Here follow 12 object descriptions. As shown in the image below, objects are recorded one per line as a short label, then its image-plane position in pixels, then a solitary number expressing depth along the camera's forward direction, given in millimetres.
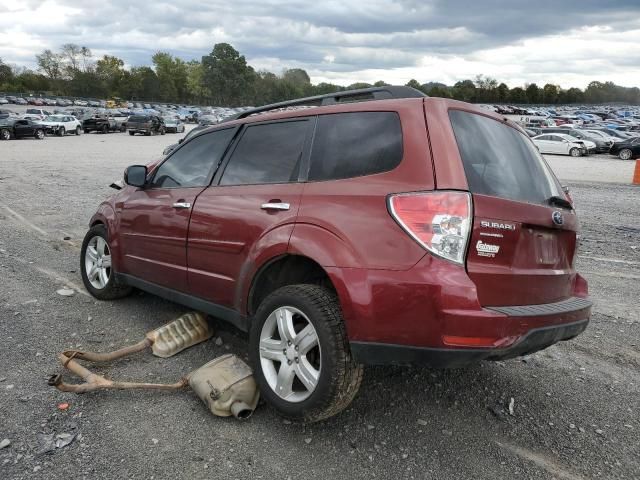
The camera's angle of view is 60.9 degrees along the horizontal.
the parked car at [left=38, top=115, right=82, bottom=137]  37438
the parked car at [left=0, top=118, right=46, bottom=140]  32219
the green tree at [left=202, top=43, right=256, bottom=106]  145250
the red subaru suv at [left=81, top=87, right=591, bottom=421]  2658
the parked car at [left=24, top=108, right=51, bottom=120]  38819
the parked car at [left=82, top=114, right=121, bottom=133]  41969
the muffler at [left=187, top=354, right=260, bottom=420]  3203
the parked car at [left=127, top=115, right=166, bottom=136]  41062
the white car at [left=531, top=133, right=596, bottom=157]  32125
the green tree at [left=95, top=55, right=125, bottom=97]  121812
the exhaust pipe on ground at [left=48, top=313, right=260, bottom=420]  3209
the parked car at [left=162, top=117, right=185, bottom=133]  45219
